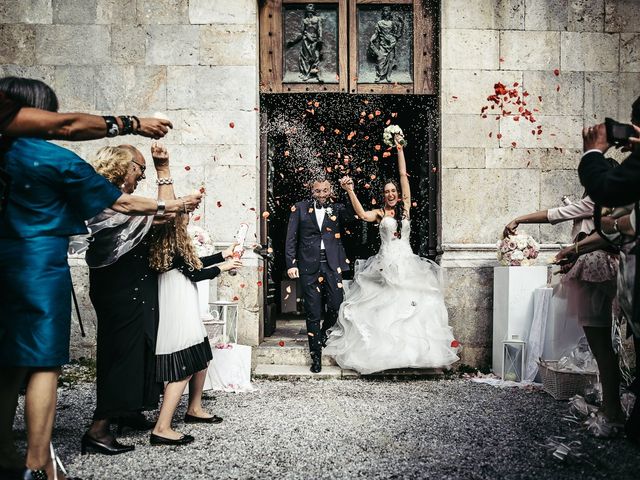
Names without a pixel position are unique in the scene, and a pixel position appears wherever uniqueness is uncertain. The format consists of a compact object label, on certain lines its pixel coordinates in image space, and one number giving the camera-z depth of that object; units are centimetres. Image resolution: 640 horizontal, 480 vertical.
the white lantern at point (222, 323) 562
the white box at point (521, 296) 621
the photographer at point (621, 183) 268
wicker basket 512
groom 670
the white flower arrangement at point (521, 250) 629
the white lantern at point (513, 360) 609
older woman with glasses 366
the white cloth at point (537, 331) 594
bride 615
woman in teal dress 269
